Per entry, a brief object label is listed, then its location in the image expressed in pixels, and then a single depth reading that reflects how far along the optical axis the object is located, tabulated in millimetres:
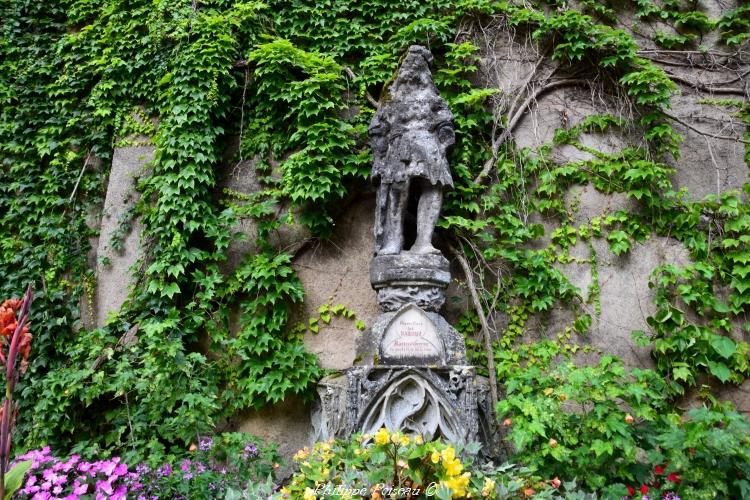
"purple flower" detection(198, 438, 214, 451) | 4184
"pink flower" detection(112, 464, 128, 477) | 3867
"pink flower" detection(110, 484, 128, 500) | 3619
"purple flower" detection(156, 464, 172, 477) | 4027
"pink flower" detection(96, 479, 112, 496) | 3689
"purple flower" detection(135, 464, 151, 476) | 4051
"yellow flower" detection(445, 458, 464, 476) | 2377
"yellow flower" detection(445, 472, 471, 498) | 2358
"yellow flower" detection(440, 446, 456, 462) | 2377
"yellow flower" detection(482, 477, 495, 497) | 2512
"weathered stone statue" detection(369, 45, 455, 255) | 4797
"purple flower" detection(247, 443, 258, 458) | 4093
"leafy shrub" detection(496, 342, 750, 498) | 3203
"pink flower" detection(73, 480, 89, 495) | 3656
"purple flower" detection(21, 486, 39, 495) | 3587
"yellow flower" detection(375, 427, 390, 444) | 2490
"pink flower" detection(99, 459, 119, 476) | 3817
